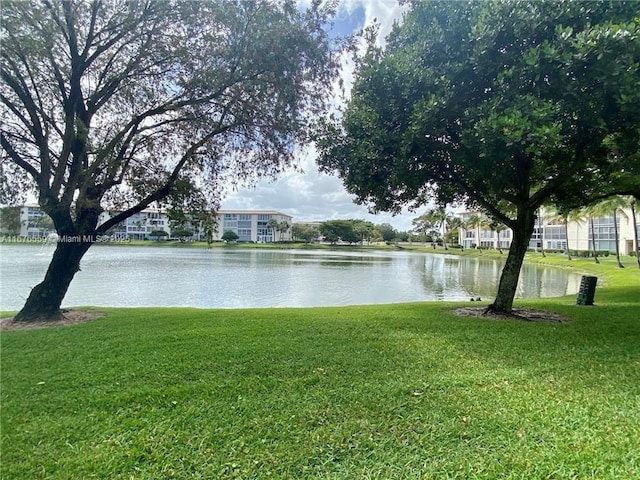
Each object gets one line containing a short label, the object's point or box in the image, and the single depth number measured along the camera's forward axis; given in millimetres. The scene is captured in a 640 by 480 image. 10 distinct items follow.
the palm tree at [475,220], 57906
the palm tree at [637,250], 26916
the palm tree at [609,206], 23672
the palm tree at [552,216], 37894
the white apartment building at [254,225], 105031
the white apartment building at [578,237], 49656
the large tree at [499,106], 6016
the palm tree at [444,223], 86600
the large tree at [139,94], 7441
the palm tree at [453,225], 87688
